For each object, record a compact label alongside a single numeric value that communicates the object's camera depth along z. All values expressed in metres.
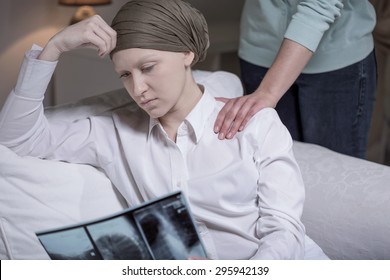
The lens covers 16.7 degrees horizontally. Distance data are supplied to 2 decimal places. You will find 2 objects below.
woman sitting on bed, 2.78
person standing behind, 3.09
